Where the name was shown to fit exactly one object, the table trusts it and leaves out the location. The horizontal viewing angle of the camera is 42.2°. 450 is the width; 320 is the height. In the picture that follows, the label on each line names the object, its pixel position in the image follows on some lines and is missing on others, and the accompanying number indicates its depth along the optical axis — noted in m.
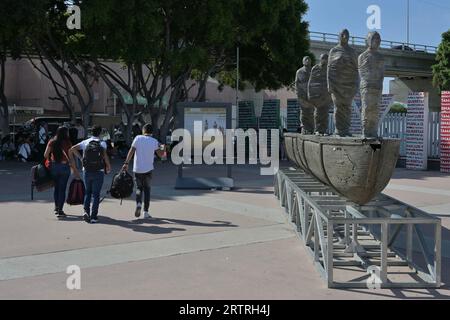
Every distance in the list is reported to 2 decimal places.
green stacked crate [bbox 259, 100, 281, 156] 28.17
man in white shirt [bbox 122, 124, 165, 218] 10.35
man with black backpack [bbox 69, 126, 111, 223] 9.88
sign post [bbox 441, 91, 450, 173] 20.52
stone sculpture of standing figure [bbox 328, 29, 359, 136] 8.00
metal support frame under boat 6.37
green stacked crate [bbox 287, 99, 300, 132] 27.23
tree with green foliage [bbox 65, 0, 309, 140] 20.69
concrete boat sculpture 6.73
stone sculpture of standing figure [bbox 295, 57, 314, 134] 12.50
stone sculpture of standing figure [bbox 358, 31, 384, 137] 7.03
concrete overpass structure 43.23
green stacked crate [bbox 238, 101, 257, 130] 29.34
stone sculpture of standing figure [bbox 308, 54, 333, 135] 10.92
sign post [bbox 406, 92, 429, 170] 21.20
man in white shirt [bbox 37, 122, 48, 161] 21.67
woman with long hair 10.49
